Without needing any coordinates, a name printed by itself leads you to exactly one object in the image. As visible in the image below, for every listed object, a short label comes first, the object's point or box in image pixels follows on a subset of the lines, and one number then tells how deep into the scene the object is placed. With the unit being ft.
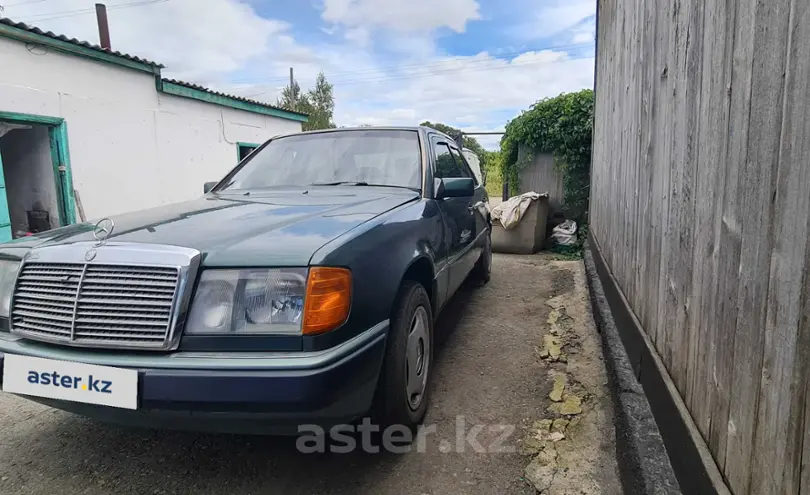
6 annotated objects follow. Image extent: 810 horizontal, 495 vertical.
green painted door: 18.17
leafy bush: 25.66
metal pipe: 43.83
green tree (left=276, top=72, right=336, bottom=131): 103.04
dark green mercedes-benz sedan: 5.27
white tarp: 24.06
